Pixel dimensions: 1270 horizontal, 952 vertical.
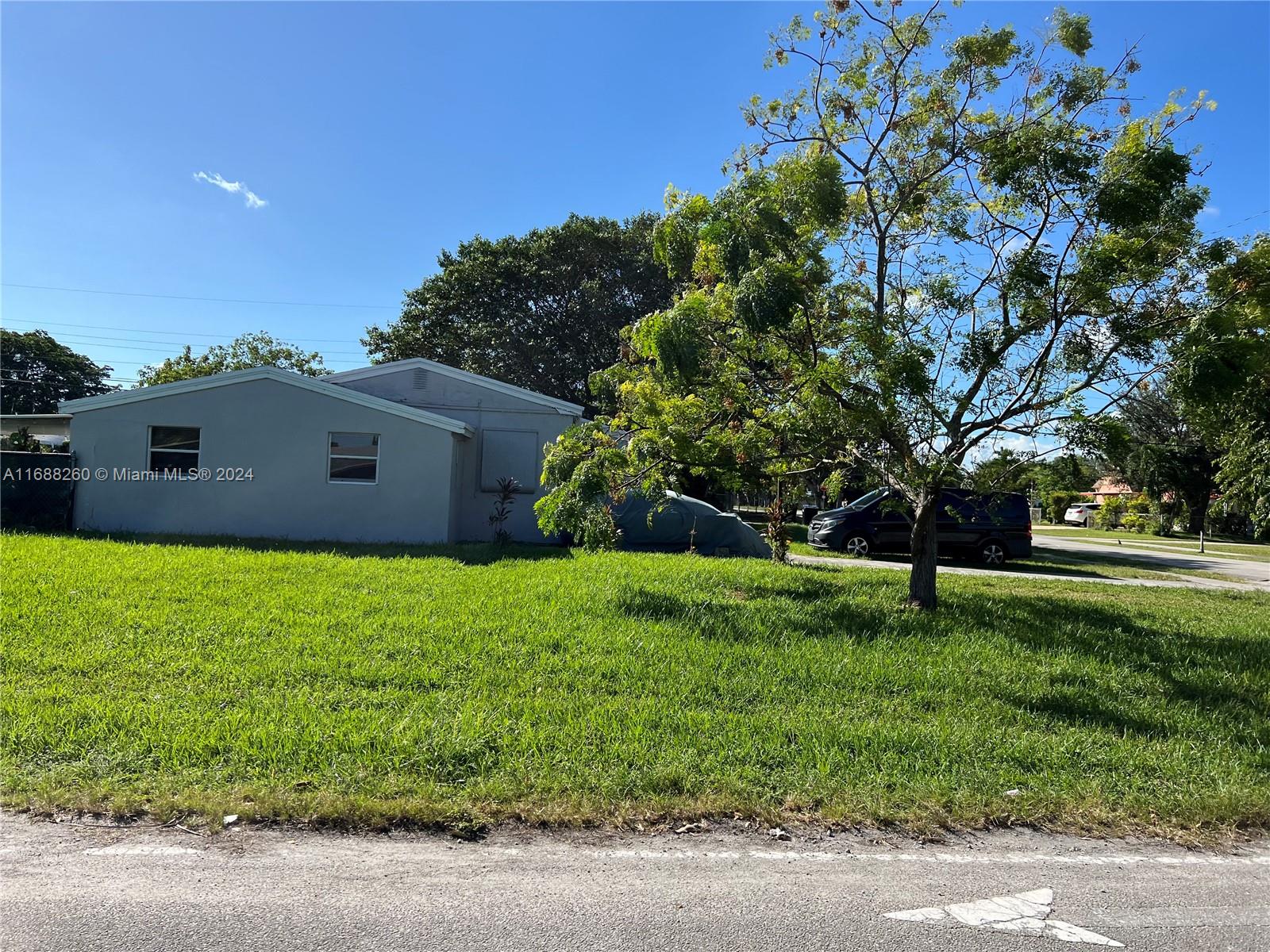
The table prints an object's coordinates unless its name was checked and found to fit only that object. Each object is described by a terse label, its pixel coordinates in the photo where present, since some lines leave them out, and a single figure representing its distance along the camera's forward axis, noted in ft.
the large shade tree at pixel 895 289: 23.20
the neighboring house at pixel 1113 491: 160.76
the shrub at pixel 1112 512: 157.48
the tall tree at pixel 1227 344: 20.06
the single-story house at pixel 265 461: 44.27
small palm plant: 51.16
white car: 174.20
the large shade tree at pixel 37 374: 152.87
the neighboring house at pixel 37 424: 61.72
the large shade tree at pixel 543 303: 89.92
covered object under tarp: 48.47
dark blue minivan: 57.06
